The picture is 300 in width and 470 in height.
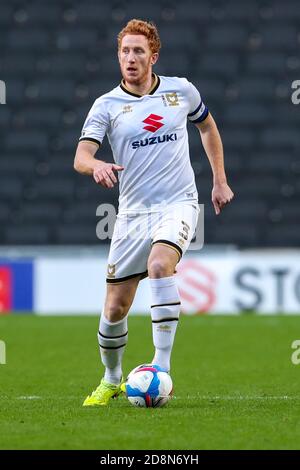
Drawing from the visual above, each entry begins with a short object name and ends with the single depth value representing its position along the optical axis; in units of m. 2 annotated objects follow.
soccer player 13.59
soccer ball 12.80
